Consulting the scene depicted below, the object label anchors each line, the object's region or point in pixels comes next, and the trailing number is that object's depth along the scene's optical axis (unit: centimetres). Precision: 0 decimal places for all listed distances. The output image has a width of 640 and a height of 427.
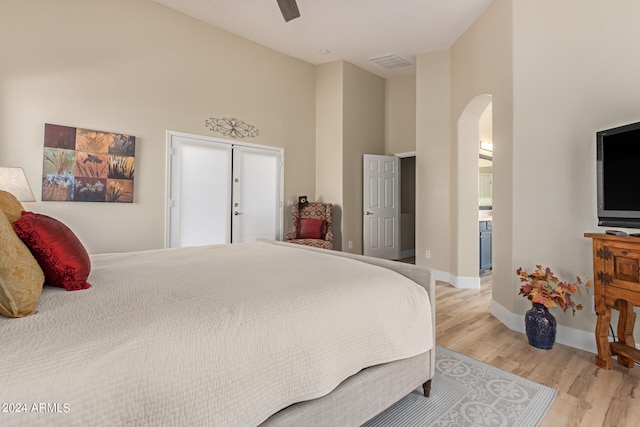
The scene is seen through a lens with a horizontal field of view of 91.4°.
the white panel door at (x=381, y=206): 557
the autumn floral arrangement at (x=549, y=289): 236
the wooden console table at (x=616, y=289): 191
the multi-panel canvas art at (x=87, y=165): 305
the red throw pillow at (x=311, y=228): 483
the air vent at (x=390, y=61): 504
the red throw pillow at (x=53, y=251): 120
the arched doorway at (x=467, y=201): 414
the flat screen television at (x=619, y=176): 200
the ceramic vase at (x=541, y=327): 241
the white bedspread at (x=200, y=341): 73
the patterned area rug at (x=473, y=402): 160
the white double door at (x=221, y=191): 395
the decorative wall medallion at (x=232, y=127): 422
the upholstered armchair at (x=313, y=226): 478
